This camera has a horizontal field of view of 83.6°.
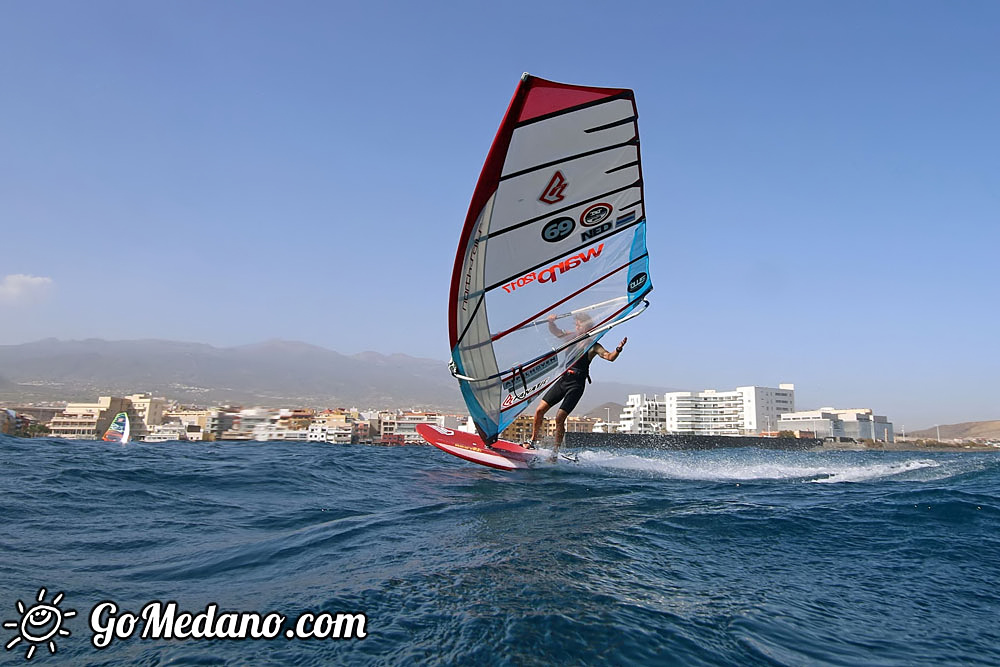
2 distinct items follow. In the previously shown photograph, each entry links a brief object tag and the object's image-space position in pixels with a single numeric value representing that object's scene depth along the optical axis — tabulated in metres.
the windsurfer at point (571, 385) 9.84
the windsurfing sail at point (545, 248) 7.18
